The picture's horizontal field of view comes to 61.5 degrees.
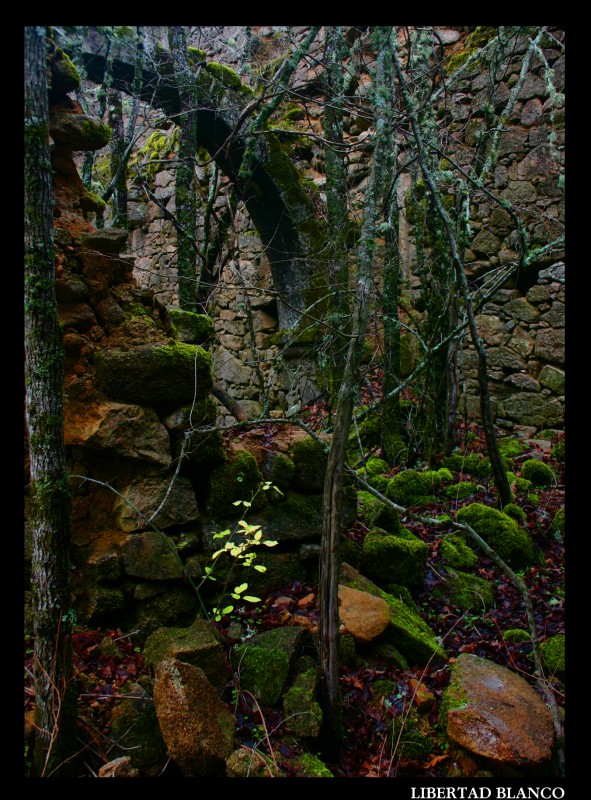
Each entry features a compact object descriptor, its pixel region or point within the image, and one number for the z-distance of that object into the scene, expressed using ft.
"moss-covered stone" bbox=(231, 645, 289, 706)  8.14
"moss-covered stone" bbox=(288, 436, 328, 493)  11.89
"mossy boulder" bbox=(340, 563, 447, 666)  9.89
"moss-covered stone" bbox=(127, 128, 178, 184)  25.95
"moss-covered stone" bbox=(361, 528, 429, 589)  11.86
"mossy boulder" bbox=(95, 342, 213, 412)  9.85
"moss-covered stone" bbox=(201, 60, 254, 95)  20.02
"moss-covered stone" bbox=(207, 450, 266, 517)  10.62
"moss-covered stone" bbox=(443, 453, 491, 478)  17.06
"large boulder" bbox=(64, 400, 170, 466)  9.55
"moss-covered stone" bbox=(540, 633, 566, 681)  9.69
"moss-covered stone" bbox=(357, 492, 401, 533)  13.15
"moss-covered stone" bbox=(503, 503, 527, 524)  14.32
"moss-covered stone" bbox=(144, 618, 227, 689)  8.02
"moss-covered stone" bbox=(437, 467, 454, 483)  16.65
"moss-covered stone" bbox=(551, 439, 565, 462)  17.98
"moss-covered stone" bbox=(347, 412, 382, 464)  18.52
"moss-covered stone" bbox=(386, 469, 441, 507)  15.74
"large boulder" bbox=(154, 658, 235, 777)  6.83
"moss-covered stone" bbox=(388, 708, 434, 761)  8.00
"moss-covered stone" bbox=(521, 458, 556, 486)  16.69
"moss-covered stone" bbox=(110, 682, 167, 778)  7.08
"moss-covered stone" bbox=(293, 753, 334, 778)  7.04
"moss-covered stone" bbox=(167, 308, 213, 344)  11.98
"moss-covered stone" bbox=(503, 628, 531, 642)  10.61
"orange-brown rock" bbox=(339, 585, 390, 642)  9.46
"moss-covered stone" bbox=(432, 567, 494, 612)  11.91
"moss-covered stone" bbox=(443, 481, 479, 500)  15.70
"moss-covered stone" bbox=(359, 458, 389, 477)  17.31
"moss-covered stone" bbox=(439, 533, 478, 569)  13.19
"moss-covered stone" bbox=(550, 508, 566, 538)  14.25
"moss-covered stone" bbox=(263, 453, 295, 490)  11.46
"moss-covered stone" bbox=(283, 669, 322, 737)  7.64
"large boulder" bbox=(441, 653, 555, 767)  7.45
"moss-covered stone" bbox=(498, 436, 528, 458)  18.75
